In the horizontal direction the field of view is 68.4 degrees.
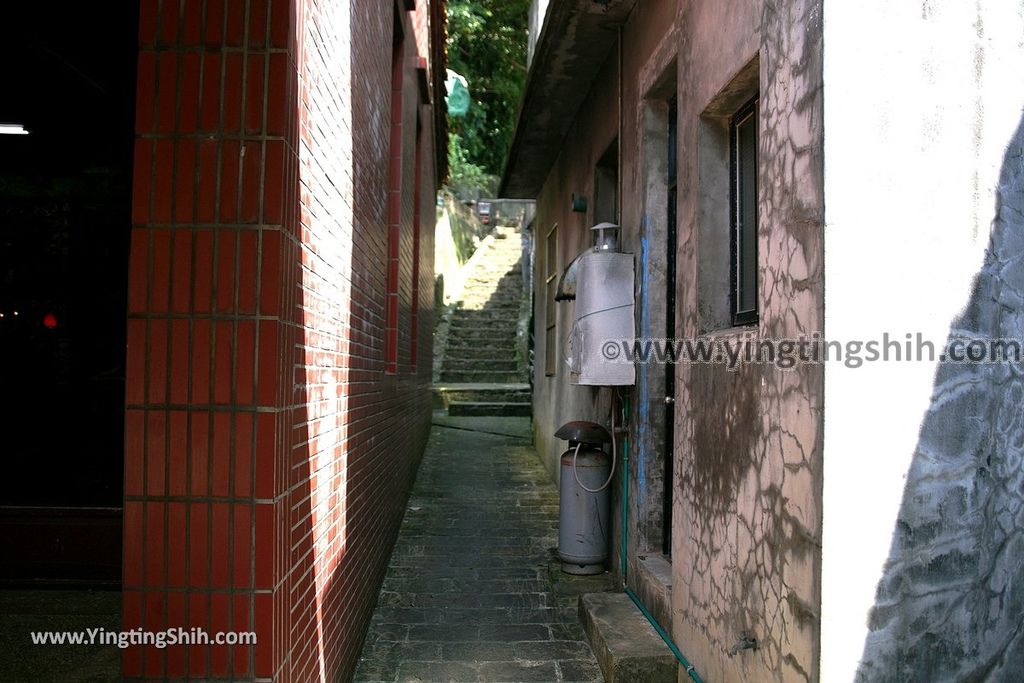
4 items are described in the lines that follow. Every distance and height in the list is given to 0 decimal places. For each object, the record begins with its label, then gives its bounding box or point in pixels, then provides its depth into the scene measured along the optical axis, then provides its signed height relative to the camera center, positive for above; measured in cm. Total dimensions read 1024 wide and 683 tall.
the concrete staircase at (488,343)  1459 +60
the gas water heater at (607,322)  489 +31
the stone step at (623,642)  380 -146
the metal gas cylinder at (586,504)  557 -100
